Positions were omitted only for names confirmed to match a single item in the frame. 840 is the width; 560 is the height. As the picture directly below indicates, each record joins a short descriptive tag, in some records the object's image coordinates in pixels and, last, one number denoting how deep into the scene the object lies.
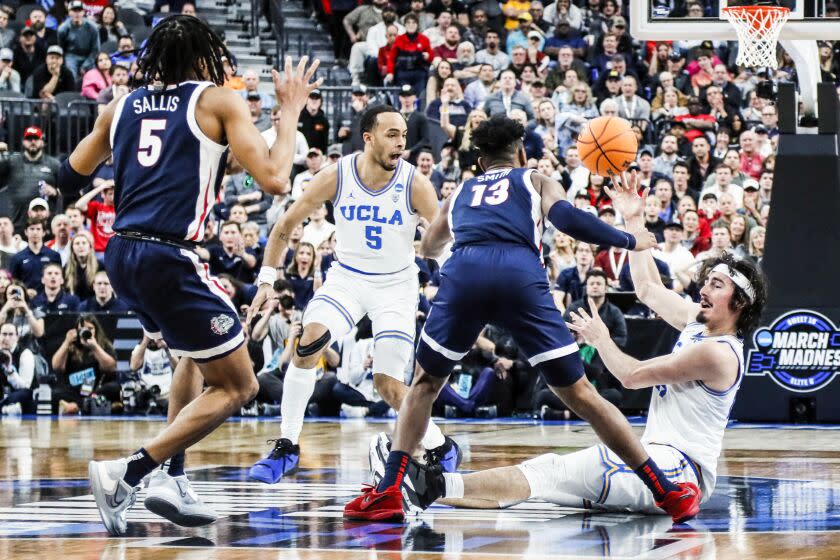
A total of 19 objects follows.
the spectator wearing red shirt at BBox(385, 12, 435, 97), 21.02
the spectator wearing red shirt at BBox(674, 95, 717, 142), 18.83
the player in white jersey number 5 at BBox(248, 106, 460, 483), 8.99
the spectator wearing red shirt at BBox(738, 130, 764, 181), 17.98
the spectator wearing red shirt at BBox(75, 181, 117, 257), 17.53
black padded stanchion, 13.26
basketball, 11.12
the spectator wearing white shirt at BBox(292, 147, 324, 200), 18.05
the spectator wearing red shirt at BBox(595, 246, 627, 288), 15.42
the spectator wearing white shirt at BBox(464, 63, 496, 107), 19.77
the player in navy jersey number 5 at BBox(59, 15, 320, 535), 6.54
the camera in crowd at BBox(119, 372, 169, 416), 15.54
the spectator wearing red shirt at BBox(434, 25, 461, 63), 21.14
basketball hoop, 12.37
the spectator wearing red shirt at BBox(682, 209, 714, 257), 16.05
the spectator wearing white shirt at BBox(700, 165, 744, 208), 16.96
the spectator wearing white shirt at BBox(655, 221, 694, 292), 15.33
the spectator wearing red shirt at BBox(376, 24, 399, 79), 21.17
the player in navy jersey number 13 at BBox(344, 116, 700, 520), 6.87
